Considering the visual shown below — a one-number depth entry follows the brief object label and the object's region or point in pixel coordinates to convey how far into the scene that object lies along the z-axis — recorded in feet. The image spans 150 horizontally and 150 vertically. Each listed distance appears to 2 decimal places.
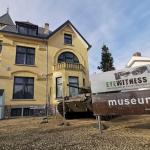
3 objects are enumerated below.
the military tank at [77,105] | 26.86
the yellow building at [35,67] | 44.97
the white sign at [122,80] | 16.49
